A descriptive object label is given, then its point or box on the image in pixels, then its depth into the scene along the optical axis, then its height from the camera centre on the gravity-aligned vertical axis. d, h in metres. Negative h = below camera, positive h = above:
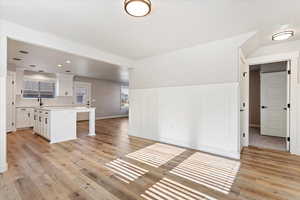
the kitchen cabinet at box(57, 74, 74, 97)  6.27 +0.65
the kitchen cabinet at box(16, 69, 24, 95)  5.22 +0.69
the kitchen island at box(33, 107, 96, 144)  3.73 -0.71
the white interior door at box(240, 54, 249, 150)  3.45 -0.18
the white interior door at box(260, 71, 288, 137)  4.34 -0.13
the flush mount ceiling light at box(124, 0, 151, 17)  1.71 +1.19
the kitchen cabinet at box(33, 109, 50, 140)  3.88 -0.75
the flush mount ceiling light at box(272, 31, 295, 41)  2.60 +1.23
